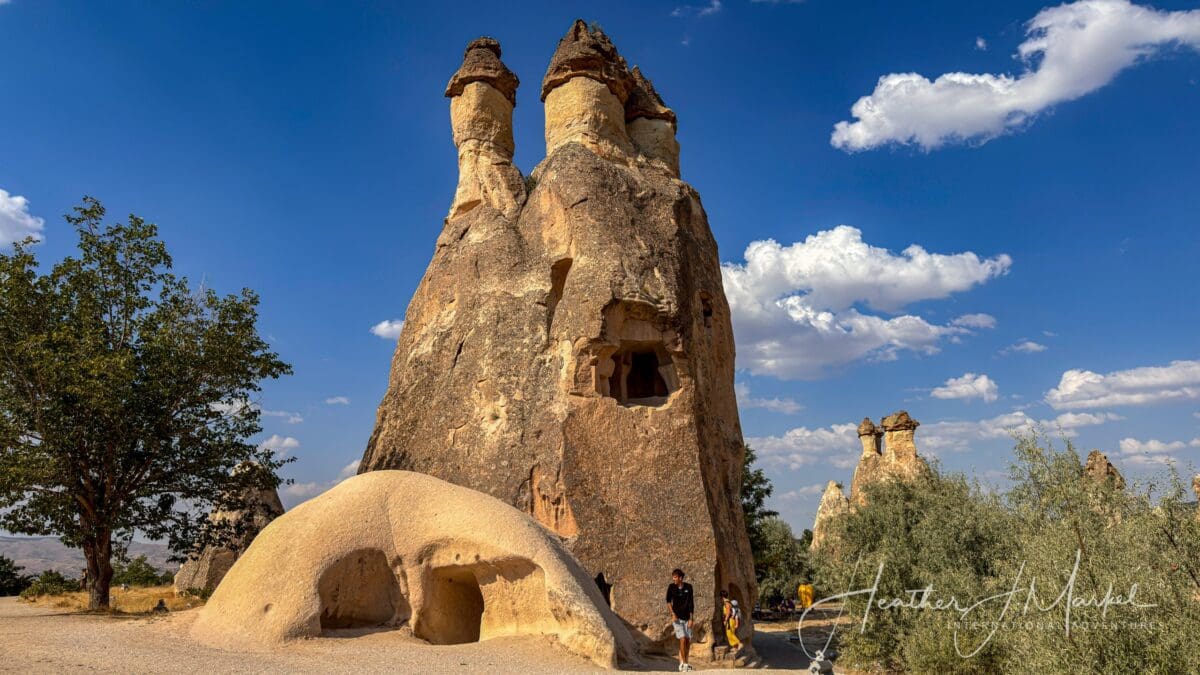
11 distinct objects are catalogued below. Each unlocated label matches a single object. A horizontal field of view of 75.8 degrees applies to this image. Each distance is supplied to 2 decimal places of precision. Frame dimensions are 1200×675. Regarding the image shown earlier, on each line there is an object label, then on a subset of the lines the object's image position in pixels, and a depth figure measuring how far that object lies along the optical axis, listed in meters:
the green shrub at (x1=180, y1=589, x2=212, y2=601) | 20.31
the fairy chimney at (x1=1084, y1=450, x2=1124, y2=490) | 26.74
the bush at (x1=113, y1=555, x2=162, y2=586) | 30.45
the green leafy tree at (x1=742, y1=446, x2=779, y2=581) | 31.59
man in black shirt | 12.02
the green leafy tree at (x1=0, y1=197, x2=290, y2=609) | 15.24
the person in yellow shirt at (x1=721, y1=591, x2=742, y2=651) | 14.56
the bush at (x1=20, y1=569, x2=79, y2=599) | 21.55
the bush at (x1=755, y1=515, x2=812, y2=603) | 34.03
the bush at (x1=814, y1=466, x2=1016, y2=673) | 13.98
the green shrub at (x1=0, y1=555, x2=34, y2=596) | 27.06
